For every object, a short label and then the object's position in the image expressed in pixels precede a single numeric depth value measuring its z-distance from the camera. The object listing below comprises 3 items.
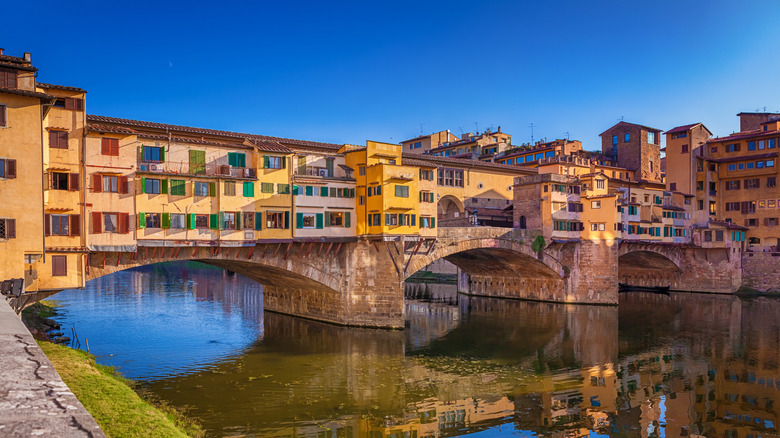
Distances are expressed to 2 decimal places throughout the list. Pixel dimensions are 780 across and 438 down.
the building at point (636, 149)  77.62
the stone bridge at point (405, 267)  36.72
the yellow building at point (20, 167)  23.88
